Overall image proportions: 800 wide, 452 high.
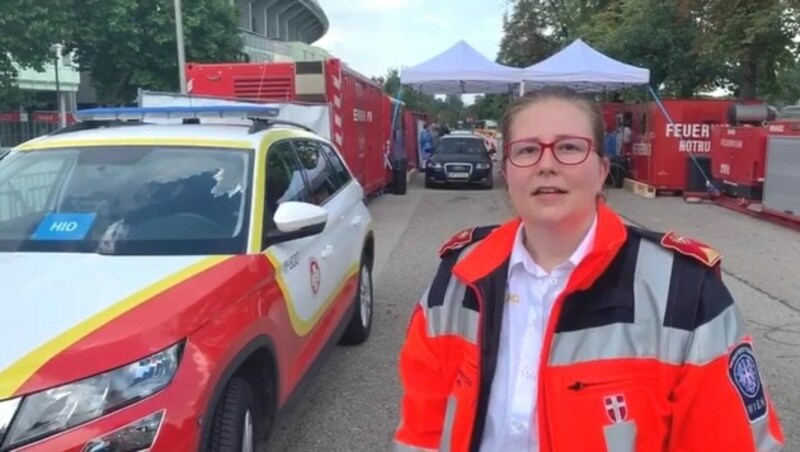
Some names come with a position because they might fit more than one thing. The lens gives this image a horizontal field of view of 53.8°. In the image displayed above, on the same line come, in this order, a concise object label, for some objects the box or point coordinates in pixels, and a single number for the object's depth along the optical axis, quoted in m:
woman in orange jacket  1.60
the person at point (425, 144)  29.48
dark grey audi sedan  21.03
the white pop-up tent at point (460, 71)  18.06
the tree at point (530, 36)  44.81
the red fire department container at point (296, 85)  12.23
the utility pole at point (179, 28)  24.23
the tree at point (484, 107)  59.16
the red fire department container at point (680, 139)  17.06
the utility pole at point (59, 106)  27.51
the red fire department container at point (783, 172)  11.81
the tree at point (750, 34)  18.05
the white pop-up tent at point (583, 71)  17.69
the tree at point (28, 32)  24.34
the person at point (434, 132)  31.77
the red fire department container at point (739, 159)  13.35
